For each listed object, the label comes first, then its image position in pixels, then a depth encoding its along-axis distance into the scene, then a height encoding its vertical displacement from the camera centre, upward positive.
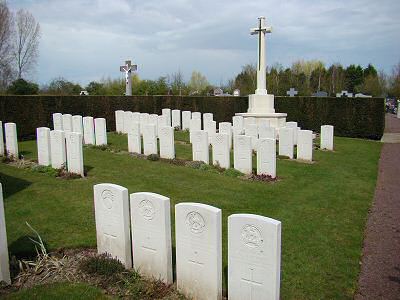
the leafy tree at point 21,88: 28.03 +1.40
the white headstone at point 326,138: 14.38 -1.39
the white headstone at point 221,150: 10.33 -1.29
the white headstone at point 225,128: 14.02 -0.91
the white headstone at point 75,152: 9.40 -1.18
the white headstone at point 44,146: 10.19 -1.10
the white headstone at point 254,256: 3.54 -1.49
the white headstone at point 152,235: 4.25 -1.53
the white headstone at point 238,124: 15.58 -0.87
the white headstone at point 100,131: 14.15 -0.97
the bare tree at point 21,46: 40.15 +6.64
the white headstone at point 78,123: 14.59 -0.68
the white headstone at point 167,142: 11.73 -1.18
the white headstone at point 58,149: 9.80 -1.13
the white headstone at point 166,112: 20.98 -0.42
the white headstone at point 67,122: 15.14 -0.65
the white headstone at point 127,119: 18.14 -0.68
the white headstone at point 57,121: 15.98 -0.64
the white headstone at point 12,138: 11.71 -0.99
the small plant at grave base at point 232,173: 9.81 -1.83
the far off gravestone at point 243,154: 9.84 -1.34
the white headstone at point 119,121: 19.05 -0.81
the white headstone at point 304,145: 11.94 -1.38
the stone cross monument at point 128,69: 31.11 +3.02
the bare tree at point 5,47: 35.70 +6.02
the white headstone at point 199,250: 3.86 -1.57
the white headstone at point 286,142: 12.30 -1.30
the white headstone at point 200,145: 10.93 -1.21
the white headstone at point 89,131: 14.28 -0.97
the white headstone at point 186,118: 19.91 -0.76
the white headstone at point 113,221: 4.62 -1.46
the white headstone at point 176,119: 20.58 -0.81
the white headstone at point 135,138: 13.01 -1.16
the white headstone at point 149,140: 12.31 -1.17
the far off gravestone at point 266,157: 9.30 -1.38
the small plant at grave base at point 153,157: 11.79 -1.65
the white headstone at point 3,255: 4.27 -1.70
